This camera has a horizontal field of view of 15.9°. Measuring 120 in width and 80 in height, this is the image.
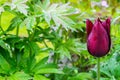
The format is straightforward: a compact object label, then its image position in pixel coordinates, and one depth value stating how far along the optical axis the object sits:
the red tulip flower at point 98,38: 0.77
